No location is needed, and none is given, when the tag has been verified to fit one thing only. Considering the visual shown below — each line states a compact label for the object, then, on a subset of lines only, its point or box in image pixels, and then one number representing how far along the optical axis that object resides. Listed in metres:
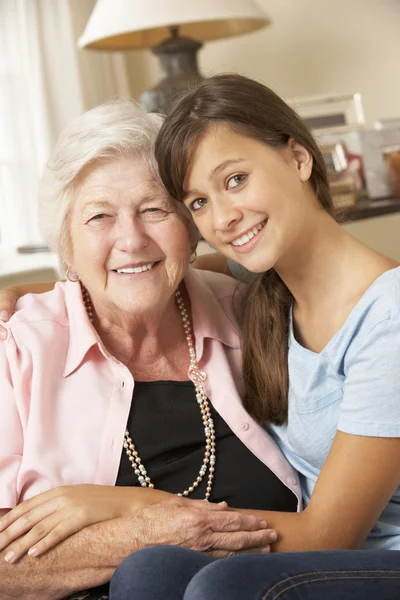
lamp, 2.97
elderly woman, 1.52
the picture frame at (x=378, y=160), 2.99
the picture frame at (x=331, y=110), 3.01
